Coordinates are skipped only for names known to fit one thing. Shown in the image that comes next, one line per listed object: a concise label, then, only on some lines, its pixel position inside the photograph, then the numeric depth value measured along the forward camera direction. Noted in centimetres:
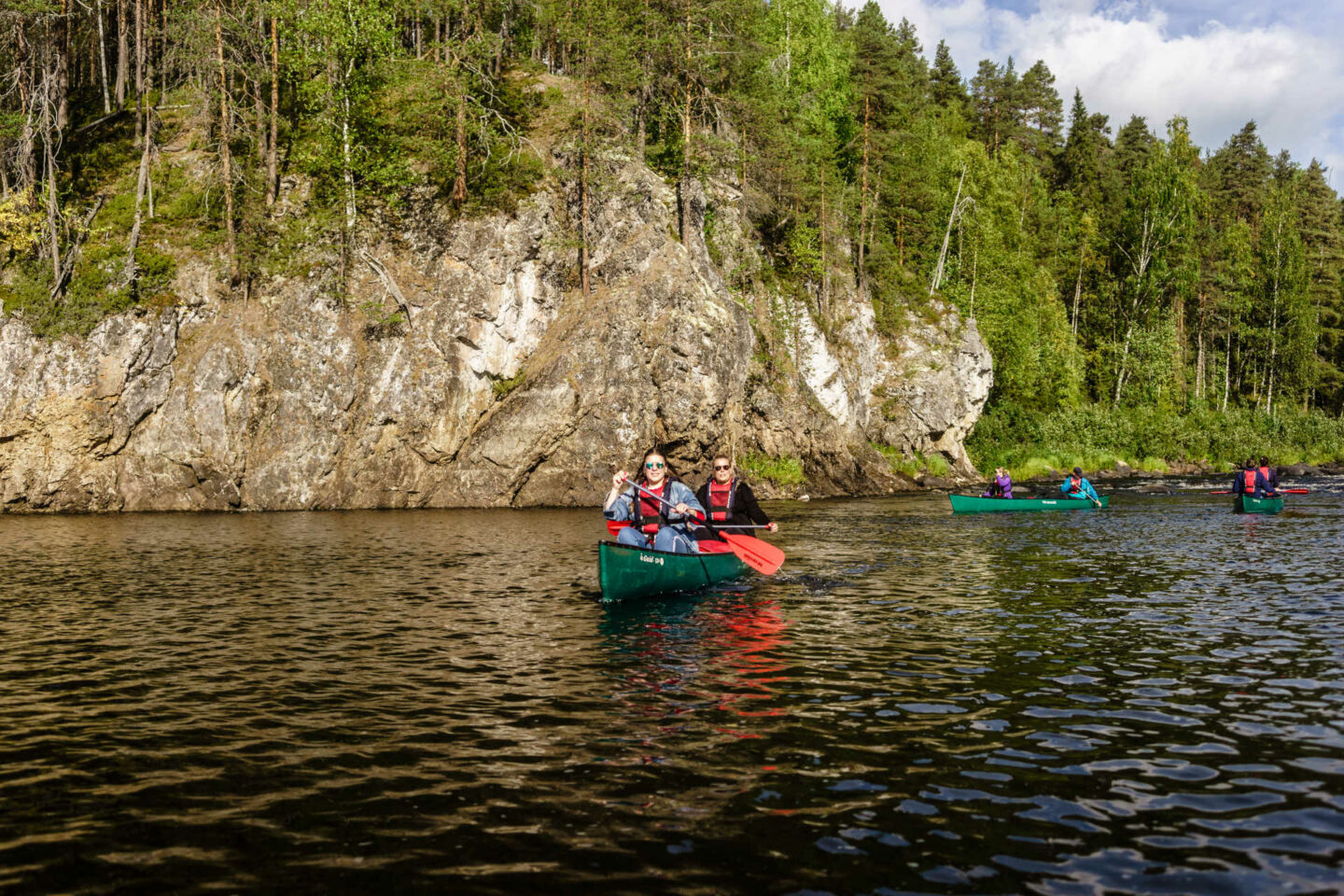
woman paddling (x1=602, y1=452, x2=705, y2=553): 1644
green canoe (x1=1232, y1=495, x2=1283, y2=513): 3186
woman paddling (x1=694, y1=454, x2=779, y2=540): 1823
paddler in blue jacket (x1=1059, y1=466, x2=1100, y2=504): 3578
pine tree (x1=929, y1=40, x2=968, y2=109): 8988
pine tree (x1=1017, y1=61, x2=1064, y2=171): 9394
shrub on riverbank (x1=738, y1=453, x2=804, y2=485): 4281
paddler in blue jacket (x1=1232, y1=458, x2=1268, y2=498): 3241
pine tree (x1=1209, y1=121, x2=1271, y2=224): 9100
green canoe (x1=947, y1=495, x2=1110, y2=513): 3375
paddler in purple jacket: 3522
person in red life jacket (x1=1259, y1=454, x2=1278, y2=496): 3269
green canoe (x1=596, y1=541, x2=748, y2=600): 1467
